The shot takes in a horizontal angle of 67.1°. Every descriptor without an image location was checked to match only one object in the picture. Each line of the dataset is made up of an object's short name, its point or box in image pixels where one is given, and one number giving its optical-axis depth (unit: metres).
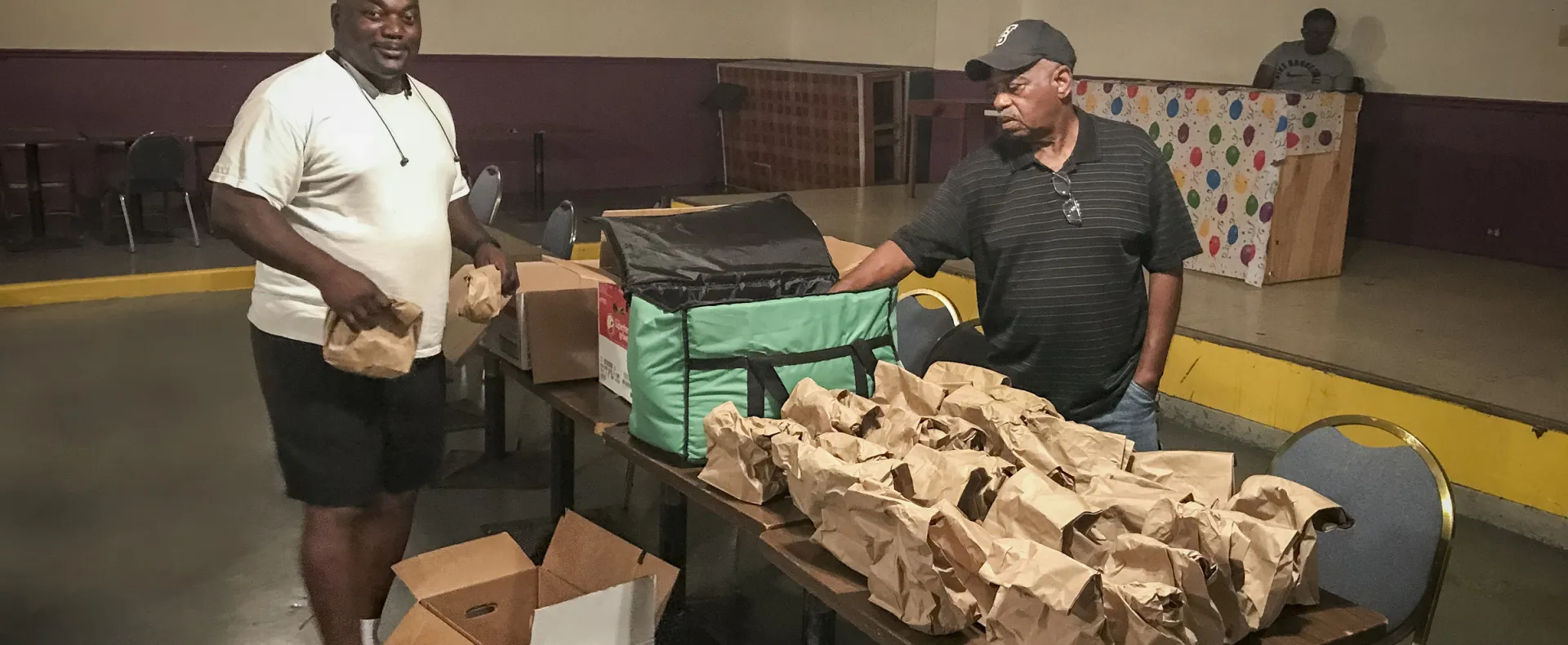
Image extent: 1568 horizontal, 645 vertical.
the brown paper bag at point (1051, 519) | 1.53
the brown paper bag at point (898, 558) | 1.51
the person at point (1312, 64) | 6.56
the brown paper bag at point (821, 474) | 1.68
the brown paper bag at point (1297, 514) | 1.51
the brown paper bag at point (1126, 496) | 1.57
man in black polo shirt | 2.29
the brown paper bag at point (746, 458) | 1.92
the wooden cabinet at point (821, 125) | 9.12
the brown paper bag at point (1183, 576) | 1.40
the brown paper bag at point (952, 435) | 1.88
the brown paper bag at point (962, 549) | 1.50
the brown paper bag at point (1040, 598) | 1.36
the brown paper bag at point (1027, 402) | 1.96
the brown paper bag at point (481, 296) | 2.36
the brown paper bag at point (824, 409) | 1.93
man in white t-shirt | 2.05
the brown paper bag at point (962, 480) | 1.68
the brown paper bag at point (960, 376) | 2.09
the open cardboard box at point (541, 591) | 1.96
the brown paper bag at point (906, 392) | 2.02
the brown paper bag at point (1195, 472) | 1.69
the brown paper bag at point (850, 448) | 1.80
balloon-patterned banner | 5.29
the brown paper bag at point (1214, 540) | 1.46
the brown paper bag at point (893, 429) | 1.87
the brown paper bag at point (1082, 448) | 1.79
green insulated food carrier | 2.07
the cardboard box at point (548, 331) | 2.58
